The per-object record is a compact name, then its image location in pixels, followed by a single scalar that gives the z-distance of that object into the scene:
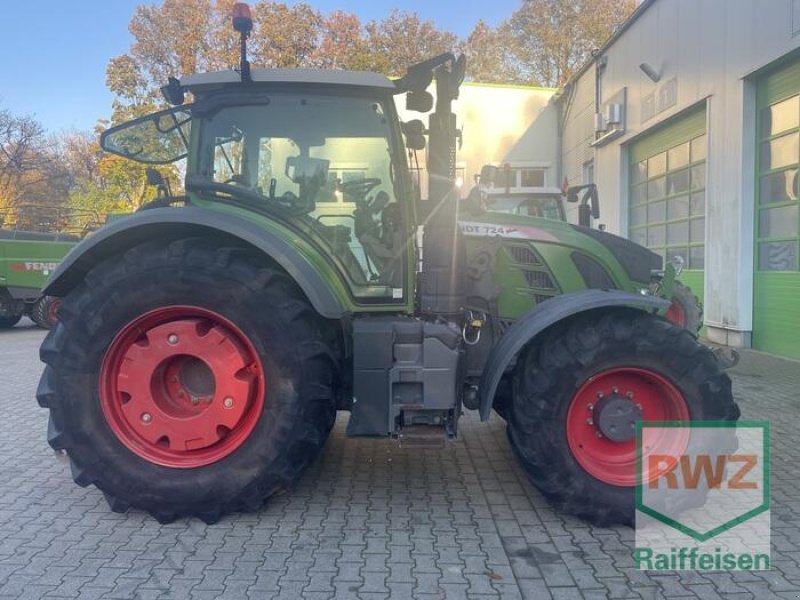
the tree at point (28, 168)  31.06
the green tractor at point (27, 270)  12.02
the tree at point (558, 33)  26.84
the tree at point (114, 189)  19.67
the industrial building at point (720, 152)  8.10
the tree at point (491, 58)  29.08
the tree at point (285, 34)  21.77
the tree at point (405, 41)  28.20
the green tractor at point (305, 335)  3.34
